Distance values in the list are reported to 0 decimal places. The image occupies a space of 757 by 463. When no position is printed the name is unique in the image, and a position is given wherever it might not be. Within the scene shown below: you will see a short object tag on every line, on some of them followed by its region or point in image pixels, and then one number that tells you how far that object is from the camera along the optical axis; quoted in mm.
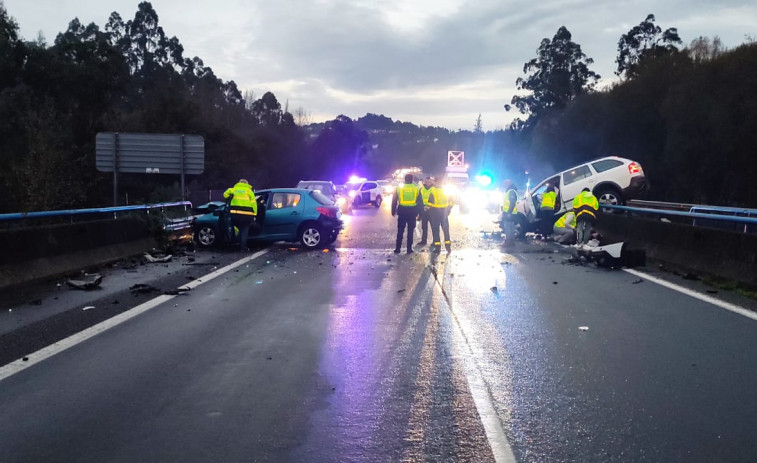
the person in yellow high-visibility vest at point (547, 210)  21875
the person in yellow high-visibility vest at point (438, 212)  18625
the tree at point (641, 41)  72306
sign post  25938
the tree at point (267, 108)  95688
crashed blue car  18297
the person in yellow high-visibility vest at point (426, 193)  18547
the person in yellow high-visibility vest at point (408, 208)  17781
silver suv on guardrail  23750
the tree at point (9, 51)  45219
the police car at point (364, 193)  45406
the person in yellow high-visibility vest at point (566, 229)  20219
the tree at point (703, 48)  57281
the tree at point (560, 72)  84938
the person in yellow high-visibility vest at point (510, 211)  22266
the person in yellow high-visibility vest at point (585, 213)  16984
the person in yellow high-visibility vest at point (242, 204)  17062
